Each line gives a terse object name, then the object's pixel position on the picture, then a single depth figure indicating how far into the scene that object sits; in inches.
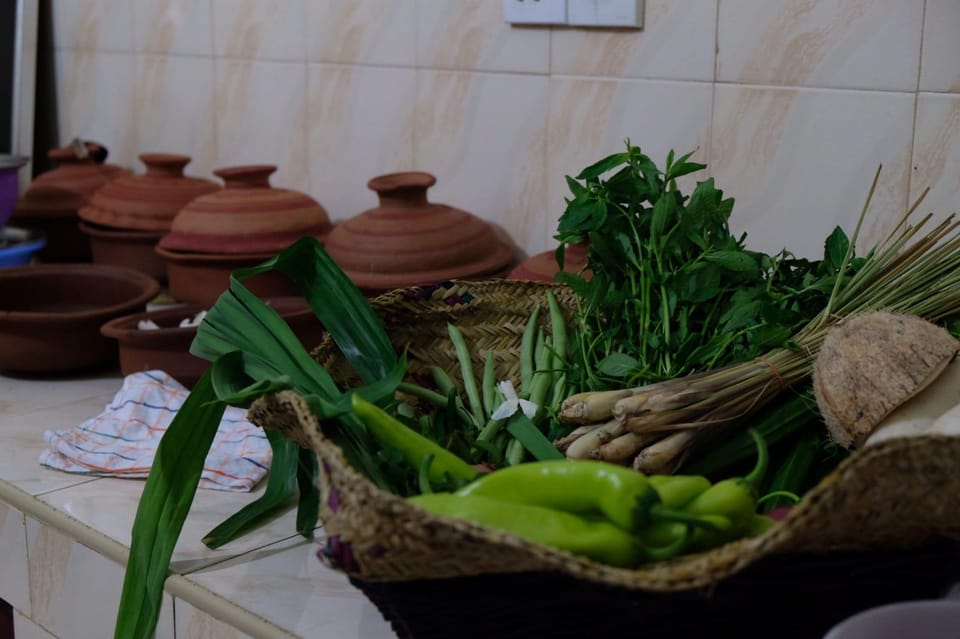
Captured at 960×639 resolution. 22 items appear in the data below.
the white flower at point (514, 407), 40.6
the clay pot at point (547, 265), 50.3
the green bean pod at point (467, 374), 42.4
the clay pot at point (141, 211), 72.3
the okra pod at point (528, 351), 43.1
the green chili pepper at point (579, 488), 27.5
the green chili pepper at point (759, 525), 28.8
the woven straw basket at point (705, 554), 24.9
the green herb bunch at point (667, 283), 38.7
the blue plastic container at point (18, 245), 71.1
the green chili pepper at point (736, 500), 28.1
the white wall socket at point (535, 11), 56.8
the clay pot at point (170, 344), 53.7
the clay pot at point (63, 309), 58.0
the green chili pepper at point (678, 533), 27.5
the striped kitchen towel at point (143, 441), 47.3
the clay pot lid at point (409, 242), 56.5
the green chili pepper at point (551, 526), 27.0
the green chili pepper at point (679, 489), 28.7
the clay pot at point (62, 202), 80.0
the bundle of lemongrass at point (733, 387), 36.1
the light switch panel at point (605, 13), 53.9
